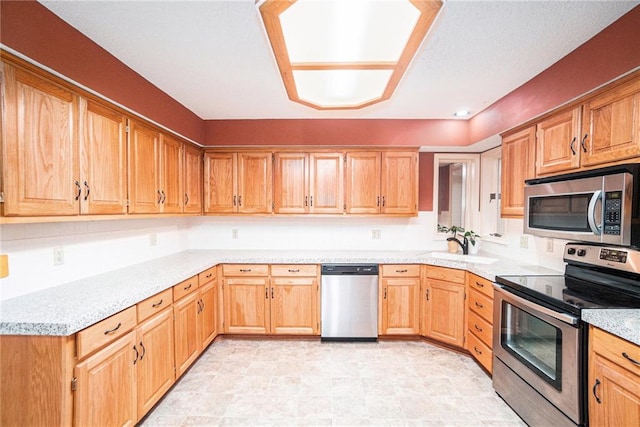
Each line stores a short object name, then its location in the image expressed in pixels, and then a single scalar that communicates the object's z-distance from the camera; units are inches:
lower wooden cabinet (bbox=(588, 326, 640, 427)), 45.6
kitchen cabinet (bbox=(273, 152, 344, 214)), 120.6
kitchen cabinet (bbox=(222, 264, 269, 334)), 111.1
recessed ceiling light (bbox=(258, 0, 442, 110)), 53.1
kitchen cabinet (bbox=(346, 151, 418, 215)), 120.1
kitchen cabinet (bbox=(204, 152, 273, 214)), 121.3
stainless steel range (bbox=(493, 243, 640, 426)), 56.0
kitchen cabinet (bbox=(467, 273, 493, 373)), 86.5
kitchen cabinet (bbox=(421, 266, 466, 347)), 101.7
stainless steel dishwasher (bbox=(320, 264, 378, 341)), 110.3
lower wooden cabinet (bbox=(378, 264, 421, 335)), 111.0
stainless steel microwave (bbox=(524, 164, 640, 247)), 54.9
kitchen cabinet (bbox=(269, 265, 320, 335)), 111.0
